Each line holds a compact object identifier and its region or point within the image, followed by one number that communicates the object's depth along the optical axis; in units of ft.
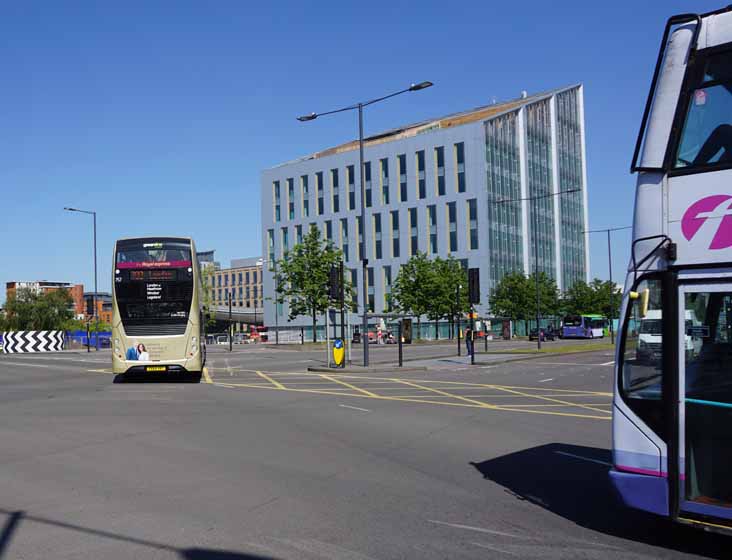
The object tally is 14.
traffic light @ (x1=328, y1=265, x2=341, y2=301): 94.63
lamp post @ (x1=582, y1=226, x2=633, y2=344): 236.34
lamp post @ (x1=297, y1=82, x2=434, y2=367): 99.36
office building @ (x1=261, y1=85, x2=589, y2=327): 269.23
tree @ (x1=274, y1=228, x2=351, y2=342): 191.01
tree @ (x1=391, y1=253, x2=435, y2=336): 237.86
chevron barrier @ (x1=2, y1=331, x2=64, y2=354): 189.57
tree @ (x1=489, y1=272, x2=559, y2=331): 257.34
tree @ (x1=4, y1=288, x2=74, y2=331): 276.41
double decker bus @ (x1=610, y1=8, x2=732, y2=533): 18.83
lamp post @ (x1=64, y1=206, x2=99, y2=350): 196.24
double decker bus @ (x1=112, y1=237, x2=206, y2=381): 75.72
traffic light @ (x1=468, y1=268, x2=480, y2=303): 106.52
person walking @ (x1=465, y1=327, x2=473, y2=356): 107.45
